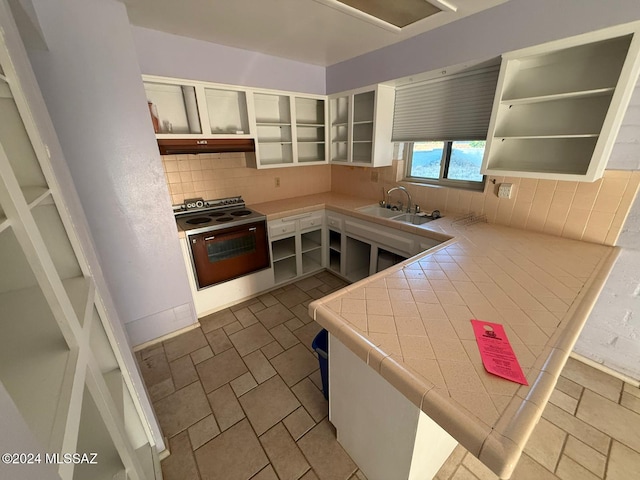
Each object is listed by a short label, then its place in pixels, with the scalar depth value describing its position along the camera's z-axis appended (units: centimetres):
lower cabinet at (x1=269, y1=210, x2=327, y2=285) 273
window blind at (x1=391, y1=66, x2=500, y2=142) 198
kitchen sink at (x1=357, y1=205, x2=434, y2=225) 242
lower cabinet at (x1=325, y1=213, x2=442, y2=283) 219
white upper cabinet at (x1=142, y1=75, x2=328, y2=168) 218
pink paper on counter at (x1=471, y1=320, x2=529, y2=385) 78
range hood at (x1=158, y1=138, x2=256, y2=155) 207
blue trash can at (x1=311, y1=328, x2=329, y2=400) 149
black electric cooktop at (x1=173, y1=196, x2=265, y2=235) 225
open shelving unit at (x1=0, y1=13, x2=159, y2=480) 54
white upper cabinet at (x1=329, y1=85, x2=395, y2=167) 253
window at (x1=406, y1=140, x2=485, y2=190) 226
